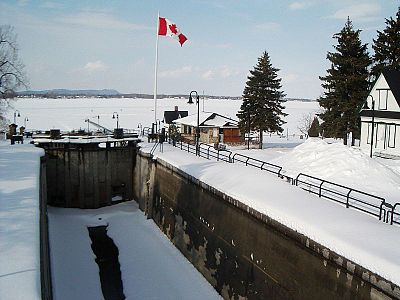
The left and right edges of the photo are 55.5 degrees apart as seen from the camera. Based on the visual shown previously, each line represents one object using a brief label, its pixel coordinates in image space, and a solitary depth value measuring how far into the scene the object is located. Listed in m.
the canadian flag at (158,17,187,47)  29.20
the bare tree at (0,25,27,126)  36.00
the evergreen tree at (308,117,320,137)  60.59
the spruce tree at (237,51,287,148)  44.62
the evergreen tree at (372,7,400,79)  39.16
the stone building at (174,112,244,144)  45.97
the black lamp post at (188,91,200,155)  23.64
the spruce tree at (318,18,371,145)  37.56
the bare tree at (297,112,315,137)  80.66
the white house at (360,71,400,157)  31.44
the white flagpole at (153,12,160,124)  29.53
